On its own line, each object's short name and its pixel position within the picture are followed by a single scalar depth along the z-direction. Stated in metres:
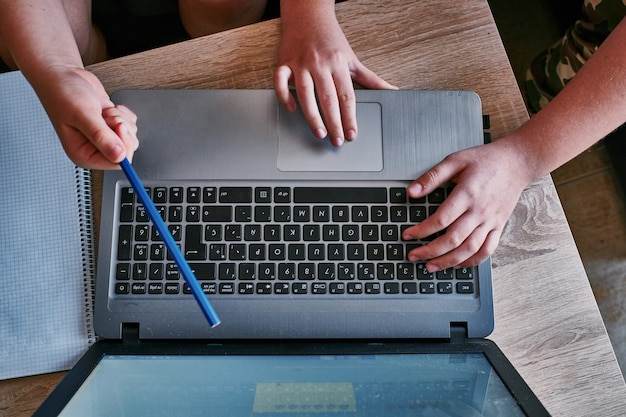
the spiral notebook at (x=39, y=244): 0.59
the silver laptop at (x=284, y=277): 0.54
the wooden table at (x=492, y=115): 0.59
